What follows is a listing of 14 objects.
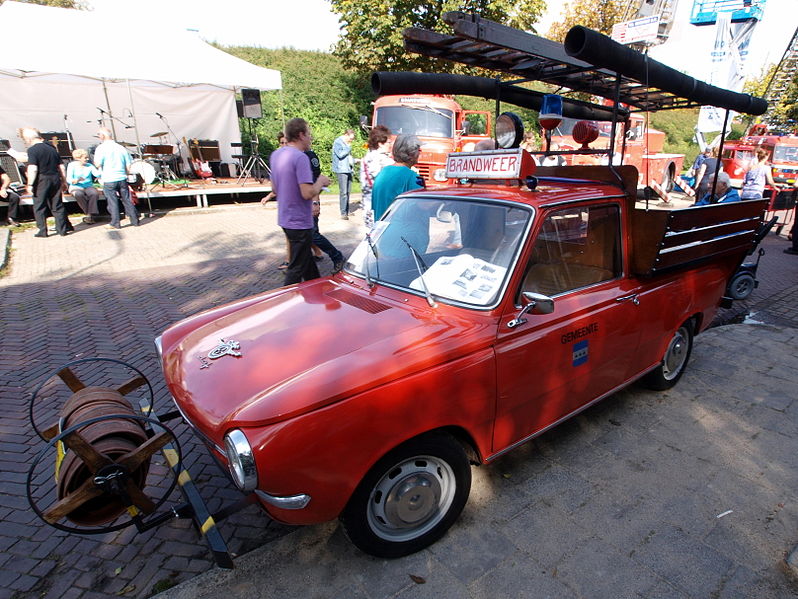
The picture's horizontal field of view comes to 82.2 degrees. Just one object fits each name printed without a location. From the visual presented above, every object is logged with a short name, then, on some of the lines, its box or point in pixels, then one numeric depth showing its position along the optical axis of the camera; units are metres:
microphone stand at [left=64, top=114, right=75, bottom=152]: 13.98
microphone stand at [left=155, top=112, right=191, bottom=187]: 15.85
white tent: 10.82
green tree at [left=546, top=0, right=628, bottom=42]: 23.92
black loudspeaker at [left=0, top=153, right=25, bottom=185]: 11.14
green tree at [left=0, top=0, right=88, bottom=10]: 30.09
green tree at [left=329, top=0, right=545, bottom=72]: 16.36
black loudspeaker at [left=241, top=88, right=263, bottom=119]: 15.27
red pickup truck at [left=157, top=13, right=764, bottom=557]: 2.00
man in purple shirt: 4.87
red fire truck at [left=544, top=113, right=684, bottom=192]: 15.21
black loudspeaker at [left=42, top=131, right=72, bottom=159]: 13.49
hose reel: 2.02
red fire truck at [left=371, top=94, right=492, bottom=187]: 12.49
